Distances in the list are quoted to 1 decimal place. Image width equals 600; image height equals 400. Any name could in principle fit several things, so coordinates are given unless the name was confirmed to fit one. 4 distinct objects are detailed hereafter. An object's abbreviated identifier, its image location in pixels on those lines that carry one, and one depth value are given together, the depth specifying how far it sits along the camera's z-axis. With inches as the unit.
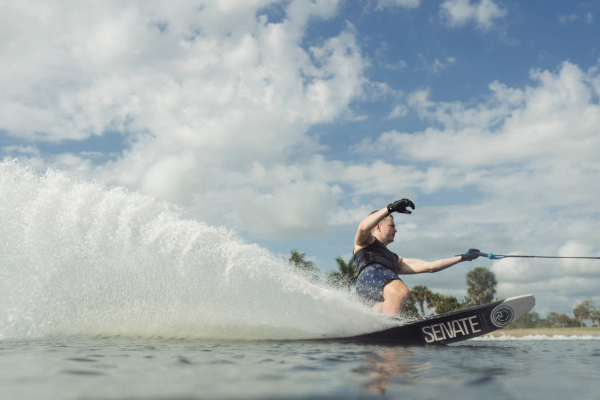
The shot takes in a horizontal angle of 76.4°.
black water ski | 225.3
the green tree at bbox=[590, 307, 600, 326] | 3726.6
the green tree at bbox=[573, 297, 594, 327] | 3719.5
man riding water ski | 223.9
